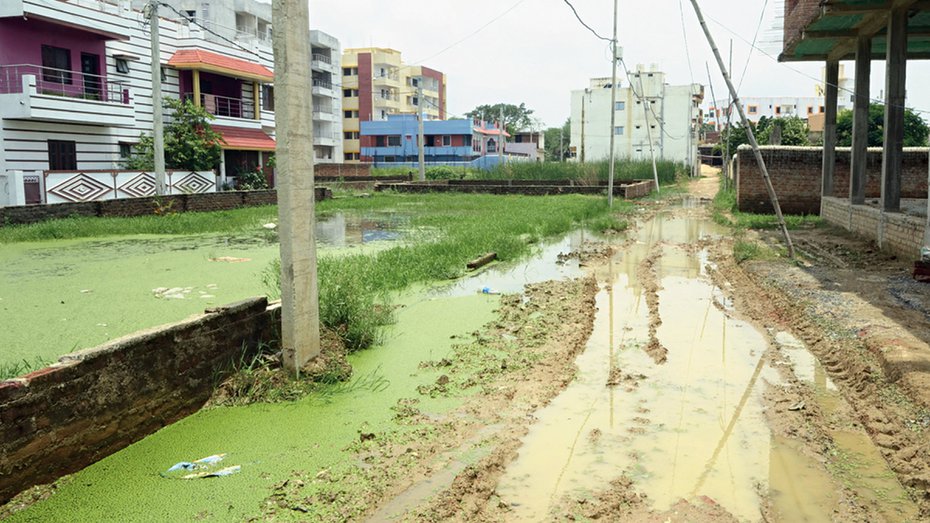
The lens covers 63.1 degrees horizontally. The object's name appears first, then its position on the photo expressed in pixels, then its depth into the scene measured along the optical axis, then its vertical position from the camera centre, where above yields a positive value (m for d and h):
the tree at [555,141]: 96.32 +5.52
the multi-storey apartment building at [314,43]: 38.84 +8.14
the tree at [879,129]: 39.62 +2.71
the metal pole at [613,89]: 22.80 +2.82
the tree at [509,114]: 100.06 +9.03
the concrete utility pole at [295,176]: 5.34 +0.05
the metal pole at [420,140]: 34.44 +1.94
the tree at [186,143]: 25.77 +1.37
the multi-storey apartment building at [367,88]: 66.38 +8.40
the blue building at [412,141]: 62.56 +3.44
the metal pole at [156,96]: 18.42 +2.16
